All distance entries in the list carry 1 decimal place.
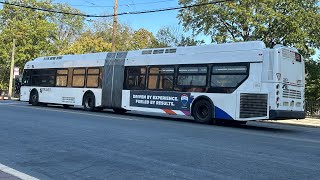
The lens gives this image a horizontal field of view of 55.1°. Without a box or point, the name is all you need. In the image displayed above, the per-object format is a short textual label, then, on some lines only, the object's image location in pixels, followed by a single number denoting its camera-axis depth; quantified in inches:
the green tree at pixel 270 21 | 874.5
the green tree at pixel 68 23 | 1889.8
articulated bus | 436.6
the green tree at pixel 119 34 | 1757.3
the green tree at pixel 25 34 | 1443.8
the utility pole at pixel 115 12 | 896.0
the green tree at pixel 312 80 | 874.0
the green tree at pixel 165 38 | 1420.7
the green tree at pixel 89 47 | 1513.1
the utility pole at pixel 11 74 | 1293.9
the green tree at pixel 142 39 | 1686.0
